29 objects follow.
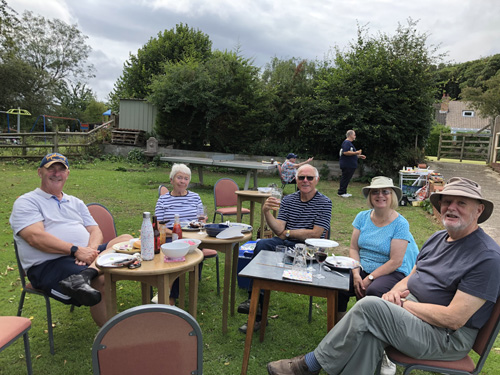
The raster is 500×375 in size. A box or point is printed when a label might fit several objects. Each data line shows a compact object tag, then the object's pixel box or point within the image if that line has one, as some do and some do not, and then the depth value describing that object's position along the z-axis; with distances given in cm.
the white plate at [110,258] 236
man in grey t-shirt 191
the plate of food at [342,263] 249
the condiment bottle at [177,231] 301
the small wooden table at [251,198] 551
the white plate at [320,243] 277
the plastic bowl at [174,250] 244
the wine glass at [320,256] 261
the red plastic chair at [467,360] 186
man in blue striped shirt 342
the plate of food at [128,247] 265
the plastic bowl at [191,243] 268
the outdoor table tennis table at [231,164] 922
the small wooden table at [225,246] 299
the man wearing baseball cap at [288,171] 943
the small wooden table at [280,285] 224
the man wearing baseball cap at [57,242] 260
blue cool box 395
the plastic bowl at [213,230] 310
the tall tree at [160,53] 2286
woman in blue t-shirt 280
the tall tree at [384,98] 1330
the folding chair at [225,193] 612
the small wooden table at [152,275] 228
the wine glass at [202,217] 340
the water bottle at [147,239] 245
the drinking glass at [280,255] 261
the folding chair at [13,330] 197
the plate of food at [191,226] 332
